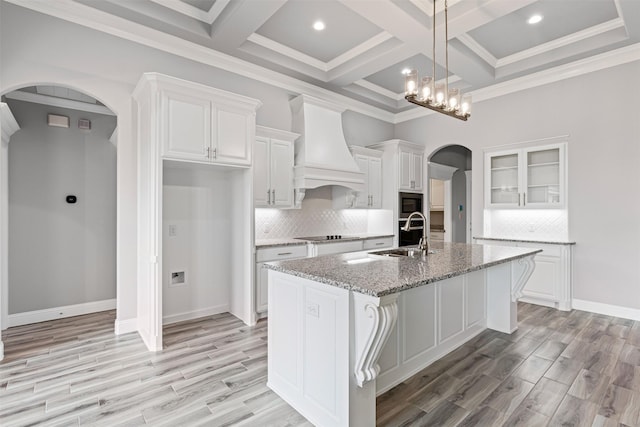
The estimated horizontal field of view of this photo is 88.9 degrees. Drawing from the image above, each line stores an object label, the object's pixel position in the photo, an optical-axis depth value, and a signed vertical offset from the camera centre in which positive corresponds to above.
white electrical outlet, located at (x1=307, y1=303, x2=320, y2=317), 1.99 -0.60
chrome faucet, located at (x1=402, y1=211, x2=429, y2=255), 2.99 -0.29
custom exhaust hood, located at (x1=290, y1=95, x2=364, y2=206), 4.48 +0.92
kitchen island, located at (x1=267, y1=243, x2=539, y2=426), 1.77 -0.73
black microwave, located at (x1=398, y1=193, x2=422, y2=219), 5.71 +0.19
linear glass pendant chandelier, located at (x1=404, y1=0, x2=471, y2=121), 2.67 +1.02
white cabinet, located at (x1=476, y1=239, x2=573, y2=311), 4.30 -0.85
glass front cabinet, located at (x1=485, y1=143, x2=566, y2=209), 4.53 +0.54
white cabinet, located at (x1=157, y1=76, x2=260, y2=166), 3.16 +0.94
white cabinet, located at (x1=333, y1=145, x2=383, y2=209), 5.28 +0.43
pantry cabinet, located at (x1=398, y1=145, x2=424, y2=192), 5.72 +0.80
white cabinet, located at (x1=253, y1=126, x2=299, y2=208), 4.13 +0.59
